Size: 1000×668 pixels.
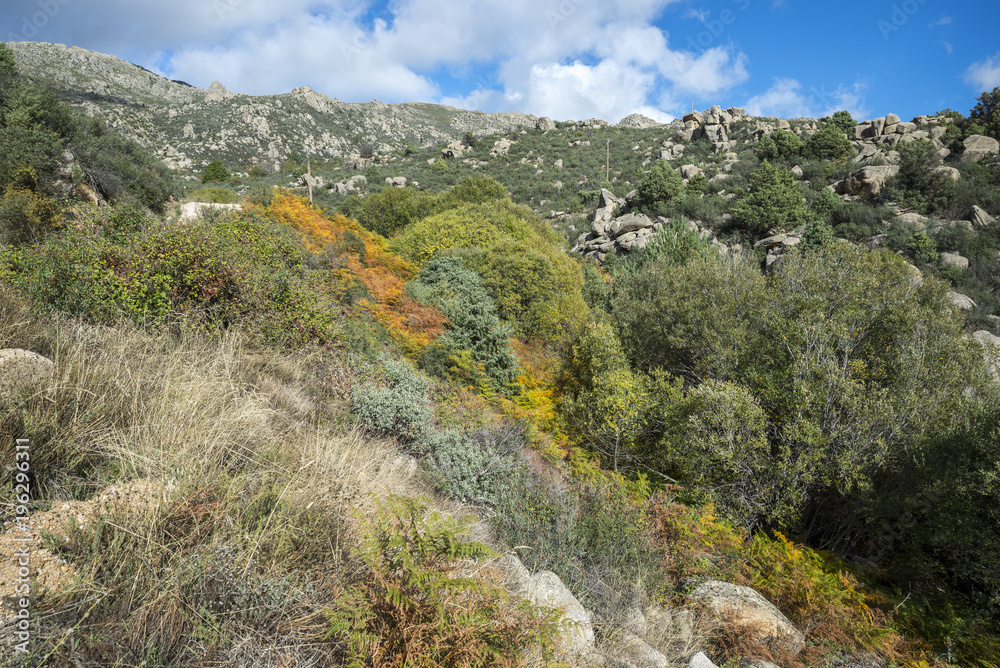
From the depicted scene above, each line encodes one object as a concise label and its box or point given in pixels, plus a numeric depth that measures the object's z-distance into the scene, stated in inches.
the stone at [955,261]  781.3
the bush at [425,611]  78.0
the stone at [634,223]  1024.2
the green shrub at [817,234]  879.2
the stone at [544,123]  2127.2
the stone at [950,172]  984.3
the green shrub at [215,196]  867.4
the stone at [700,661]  138.9
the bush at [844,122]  1471.5
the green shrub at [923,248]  809.5
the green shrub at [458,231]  728.5
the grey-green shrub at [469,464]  186.1
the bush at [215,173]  1584.6
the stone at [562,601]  117.3
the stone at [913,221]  892.0
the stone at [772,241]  946.1
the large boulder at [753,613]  176.4
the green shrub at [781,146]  1349.7
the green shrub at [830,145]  1305.4
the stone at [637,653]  127.7
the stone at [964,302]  679.4
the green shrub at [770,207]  1004.6
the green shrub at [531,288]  553.6
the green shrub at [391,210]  961.5
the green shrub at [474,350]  389.1
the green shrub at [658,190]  1174.3
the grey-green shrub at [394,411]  204.9
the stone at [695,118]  1745.8
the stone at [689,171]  1325.0
